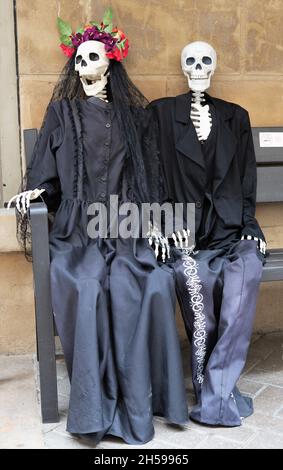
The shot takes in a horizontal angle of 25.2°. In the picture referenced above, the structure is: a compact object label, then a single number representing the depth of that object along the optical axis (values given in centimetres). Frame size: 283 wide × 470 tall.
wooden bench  269
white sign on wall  363
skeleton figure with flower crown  261
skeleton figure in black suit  280
